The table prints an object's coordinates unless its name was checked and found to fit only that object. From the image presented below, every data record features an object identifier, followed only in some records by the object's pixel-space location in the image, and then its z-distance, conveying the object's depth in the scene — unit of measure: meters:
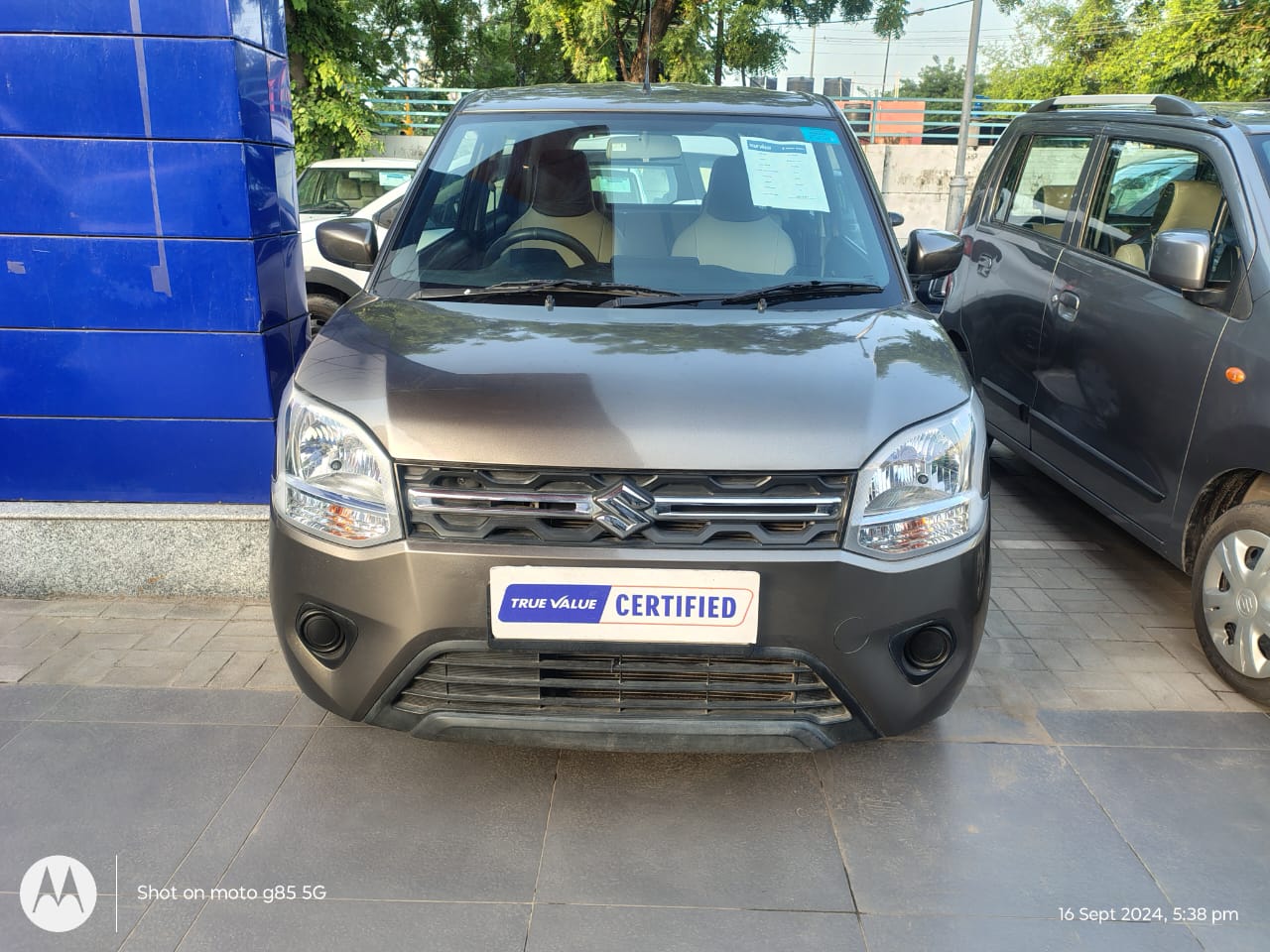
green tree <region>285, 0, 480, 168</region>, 16.34
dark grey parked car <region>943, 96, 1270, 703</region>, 3.40
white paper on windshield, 3.33
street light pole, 20.42
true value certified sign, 2.29
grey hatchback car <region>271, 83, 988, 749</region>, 2.30
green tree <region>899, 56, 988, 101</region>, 79.56
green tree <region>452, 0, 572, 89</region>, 30.47
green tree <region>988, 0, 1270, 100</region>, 13.48
